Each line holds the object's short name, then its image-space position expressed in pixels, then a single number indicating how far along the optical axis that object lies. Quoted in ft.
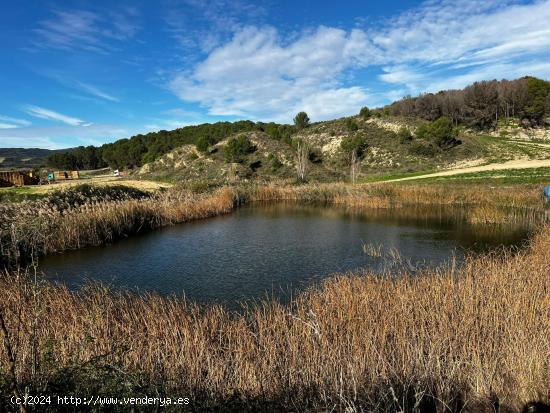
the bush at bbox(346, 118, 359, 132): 231.09
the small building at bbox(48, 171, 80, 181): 184.85
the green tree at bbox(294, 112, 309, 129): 288.51
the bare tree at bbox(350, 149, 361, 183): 143.33
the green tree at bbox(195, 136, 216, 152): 217.36
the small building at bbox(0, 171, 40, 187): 142.39
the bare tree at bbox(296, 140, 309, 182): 163.22
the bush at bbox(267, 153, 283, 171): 190.83
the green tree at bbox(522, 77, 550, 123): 256.91
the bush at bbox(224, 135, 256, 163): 199.93
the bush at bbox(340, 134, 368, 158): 199.72
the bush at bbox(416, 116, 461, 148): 192.55
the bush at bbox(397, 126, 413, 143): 203.62
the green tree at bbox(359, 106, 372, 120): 250.98
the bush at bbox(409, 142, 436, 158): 189.47
